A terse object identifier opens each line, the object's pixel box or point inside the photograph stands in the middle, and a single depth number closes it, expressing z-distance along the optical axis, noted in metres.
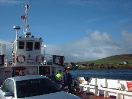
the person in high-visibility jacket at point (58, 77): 9.21
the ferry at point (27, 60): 11.09
